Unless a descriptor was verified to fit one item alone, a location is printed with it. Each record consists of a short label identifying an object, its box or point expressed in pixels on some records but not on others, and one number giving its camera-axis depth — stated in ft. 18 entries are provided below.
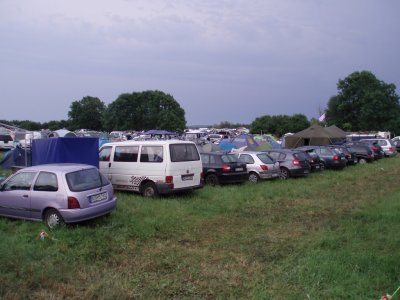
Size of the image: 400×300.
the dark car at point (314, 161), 68.39
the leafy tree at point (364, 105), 217.36
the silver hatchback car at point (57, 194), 28.66
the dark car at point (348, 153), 82.07
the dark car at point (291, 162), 61.50
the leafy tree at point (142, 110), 276.82
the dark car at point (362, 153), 89.20
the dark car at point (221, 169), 51.47
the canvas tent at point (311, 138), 121.08
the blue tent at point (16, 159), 50.95
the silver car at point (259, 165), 57.06
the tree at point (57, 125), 340.59
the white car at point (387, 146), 106.11
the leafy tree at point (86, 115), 336.70
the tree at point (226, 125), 376.68
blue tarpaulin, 43.93
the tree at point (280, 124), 221.66
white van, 40.78
